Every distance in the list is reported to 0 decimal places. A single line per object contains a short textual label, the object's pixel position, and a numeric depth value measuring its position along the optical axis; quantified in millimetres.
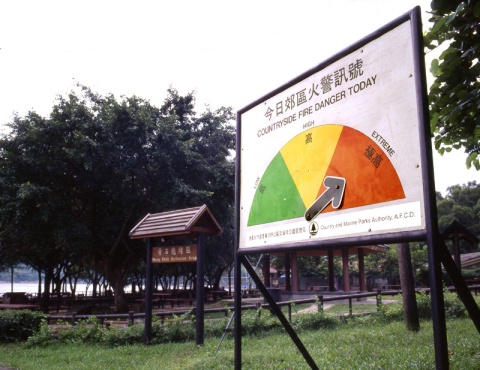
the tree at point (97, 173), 18562
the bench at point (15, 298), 23428
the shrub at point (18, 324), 12328
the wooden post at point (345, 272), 26188
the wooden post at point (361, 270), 28234
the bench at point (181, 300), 23573
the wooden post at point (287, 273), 28331
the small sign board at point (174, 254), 9945
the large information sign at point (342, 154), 2582
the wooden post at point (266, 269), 30594
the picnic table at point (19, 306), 17120
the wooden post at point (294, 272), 27245
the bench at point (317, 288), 30766
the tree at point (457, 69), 3634
